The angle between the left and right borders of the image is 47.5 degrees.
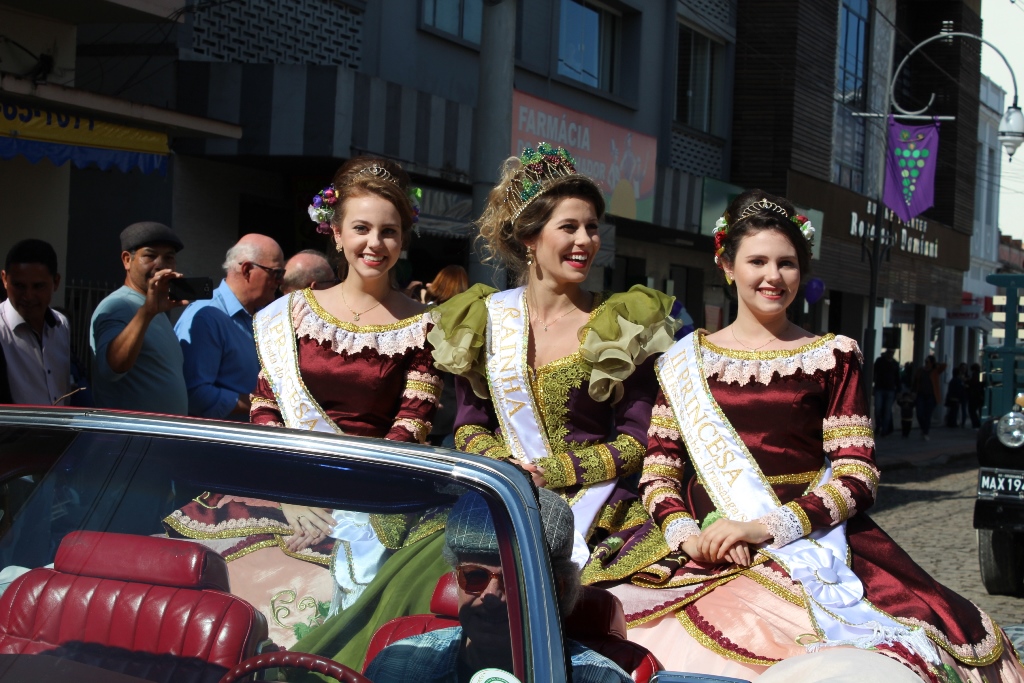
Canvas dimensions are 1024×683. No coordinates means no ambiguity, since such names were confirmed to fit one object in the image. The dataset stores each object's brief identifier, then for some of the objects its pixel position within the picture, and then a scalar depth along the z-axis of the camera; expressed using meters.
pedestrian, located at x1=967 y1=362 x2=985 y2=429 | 26.36
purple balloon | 18.58
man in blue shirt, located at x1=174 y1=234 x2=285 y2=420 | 5.55
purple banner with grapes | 19.50
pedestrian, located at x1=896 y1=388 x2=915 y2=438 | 22.17
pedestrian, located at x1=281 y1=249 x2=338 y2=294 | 6.29
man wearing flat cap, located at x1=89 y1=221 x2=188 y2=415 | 5.12
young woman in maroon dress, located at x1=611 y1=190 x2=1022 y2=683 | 2.98
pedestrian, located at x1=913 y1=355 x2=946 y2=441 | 22.75
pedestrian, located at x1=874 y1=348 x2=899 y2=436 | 21.03
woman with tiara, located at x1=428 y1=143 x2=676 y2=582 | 3.40
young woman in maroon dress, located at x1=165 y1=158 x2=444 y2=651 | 3.56
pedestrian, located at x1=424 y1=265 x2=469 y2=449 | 6.04
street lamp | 18.92
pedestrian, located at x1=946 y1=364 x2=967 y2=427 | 26.51
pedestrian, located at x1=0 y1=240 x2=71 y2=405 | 5.28
